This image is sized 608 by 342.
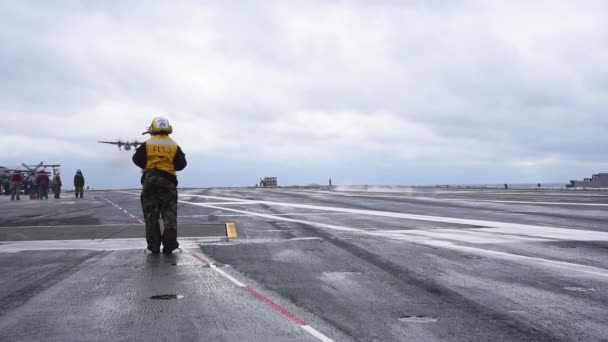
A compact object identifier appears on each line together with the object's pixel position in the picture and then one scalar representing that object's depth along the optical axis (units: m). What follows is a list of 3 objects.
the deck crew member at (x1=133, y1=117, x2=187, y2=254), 9.41
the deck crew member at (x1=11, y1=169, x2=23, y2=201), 36.59
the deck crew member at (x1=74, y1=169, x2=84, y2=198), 39.62
